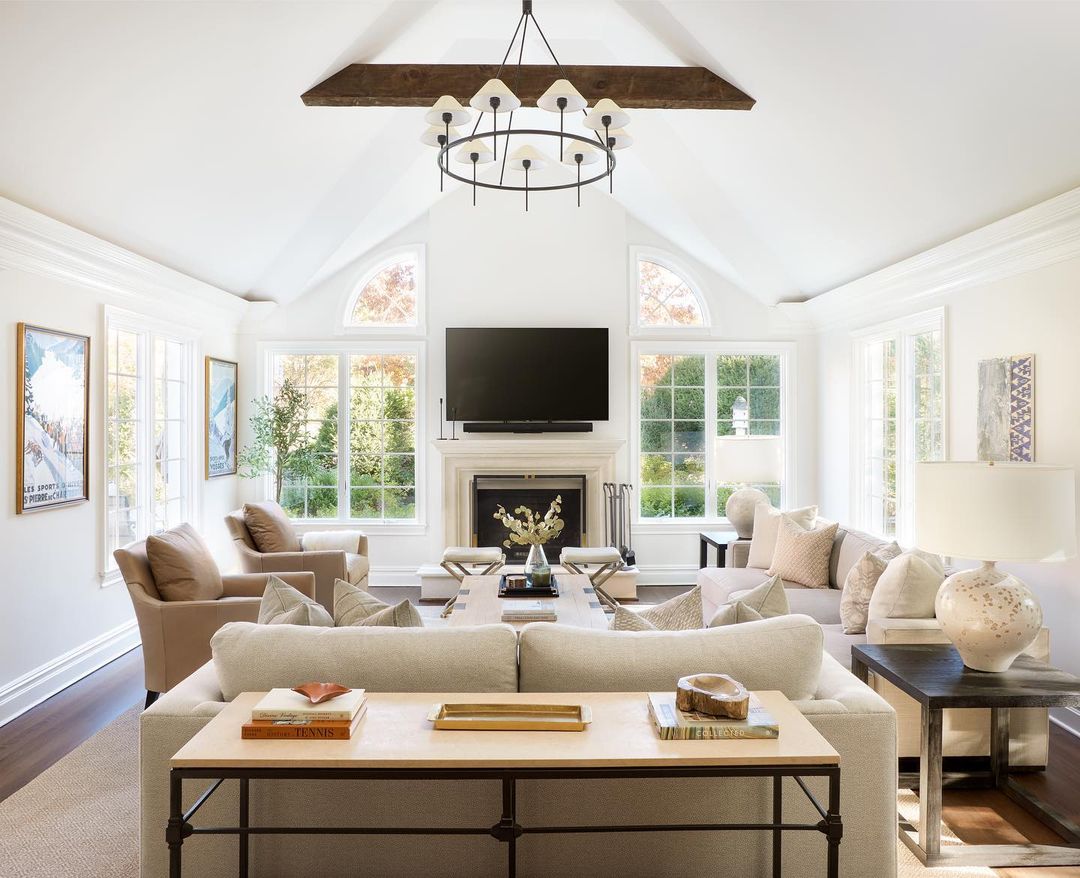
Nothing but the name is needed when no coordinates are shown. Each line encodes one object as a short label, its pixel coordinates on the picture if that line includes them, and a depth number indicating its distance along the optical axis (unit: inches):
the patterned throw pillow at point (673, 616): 99.1
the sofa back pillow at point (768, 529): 207.5
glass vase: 186.5
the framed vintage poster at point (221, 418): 256.0
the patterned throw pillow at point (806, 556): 192.7
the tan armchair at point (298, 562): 201.8
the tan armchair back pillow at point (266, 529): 211.8
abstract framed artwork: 161.0
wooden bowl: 74.2
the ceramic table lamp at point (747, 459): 251.0
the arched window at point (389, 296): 289.7
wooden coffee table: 159.6
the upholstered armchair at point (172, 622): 151.5
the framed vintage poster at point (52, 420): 160.2
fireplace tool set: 280.1
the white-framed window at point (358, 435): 288.5
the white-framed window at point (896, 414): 205.5
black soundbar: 281.1
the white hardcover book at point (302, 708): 73.2
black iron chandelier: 123.6
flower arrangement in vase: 187.2
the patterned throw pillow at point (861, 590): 146.4
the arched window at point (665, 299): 289.4
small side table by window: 240.5
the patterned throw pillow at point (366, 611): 97.3
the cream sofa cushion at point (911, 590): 132.2
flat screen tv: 277.7
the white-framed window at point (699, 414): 288.7
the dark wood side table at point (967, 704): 102.2
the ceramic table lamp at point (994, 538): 106.5
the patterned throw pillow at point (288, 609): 98.0
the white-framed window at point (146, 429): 200.7
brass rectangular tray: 74.5
